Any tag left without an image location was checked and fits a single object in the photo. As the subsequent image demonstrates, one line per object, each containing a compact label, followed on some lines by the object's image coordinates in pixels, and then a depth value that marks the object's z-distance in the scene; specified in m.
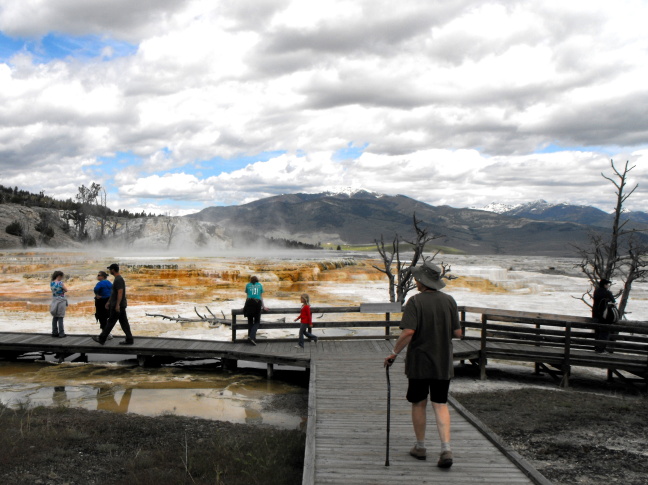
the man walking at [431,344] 5.34
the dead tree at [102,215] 102.82
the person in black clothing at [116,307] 11.66
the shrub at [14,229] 73.06
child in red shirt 12.08
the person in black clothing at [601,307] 11.70
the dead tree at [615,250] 16.23
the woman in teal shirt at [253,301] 12.27
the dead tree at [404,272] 20.23
